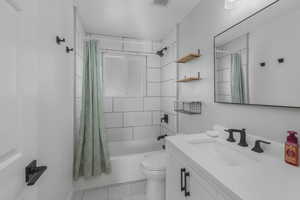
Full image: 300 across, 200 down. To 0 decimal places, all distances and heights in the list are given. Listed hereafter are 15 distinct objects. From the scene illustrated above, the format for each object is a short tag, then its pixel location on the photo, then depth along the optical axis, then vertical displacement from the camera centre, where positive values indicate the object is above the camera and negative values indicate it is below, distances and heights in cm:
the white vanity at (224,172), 56 -35
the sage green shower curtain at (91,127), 186 -36
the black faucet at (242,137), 103 -28
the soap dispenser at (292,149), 73 -26
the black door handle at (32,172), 60 -32
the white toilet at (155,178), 165 -93
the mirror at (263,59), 80 +29
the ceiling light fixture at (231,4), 115 +80
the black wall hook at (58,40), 110 +48
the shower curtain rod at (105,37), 249 +118
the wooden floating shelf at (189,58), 163 +54
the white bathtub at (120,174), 191 -106
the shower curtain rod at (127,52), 259 +93
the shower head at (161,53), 264 +92
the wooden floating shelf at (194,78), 164 +26
